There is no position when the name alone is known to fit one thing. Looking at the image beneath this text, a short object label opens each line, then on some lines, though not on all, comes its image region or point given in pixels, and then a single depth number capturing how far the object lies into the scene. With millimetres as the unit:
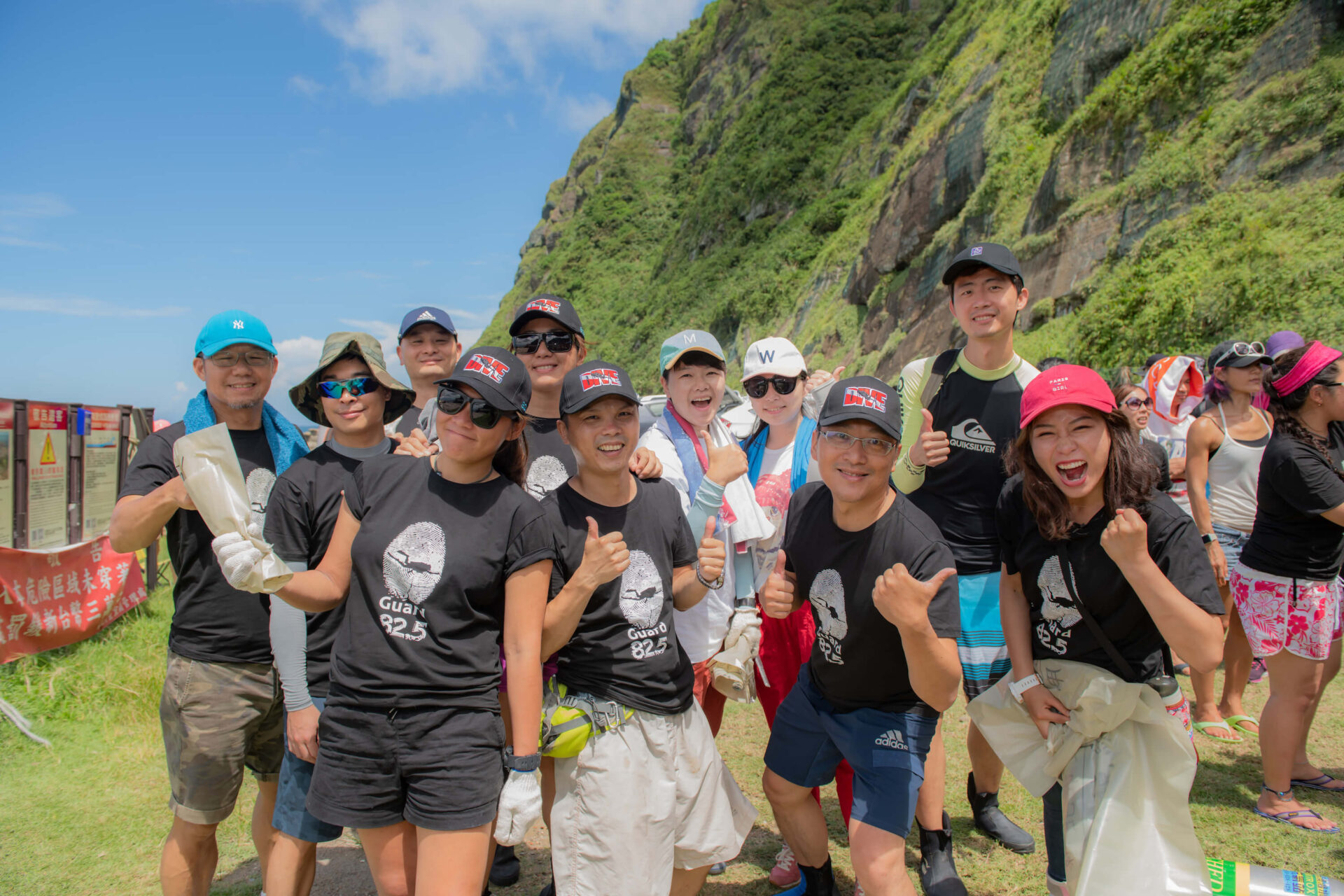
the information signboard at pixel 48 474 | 6391
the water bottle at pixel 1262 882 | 2287
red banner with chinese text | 5441
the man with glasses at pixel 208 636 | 2838
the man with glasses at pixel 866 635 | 2480
